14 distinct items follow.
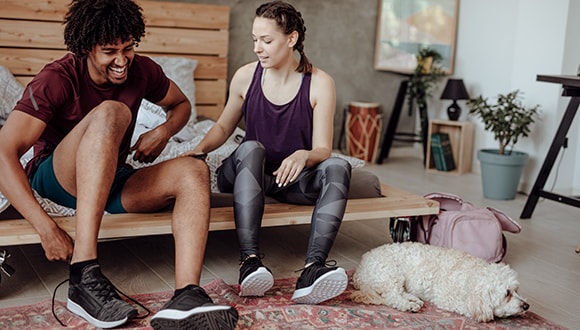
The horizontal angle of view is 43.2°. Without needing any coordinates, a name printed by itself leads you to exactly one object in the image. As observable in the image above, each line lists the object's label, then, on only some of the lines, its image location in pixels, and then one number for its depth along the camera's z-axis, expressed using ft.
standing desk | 11.75
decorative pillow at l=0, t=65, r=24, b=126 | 11.54
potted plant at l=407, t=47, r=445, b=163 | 17.49
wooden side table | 16.67
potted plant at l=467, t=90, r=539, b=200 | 13.98
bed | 7.75
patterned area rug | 6.93
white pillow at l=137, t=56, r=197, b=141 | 13.96
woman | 7.50
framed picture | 17.79
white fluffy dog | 7.32
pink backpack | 9.12
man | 6.62
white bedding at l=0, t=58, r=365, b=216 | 9.43
